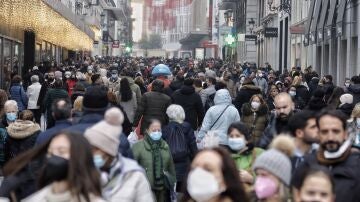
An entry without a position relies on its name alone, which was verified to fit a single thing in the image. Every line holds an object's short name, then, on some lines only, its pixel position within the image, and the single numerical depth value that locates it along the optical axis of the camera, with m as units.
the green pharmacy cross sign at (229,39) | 70.88
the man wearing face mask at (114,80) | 19.83
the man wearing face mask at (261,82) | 24.58
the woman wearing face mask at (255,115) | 11.99
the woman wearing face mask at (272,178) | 5.20
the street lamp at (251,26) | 56.94
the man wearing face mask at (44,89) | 19.16
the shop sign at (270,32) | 44.25
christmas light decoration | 24.44
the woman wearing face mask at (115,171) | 5.45
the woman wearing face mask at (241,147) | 7.36
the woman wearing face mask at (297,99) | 16.81
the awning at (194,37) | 131.75
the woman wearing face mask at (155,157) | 9.46
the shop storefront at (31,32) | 25.92
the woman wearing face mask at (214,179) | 5.05
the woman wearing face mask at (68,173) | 4.69
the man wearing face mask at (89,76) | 21.51
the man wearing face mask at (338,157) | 6.04
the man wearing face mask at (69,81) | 21.58
